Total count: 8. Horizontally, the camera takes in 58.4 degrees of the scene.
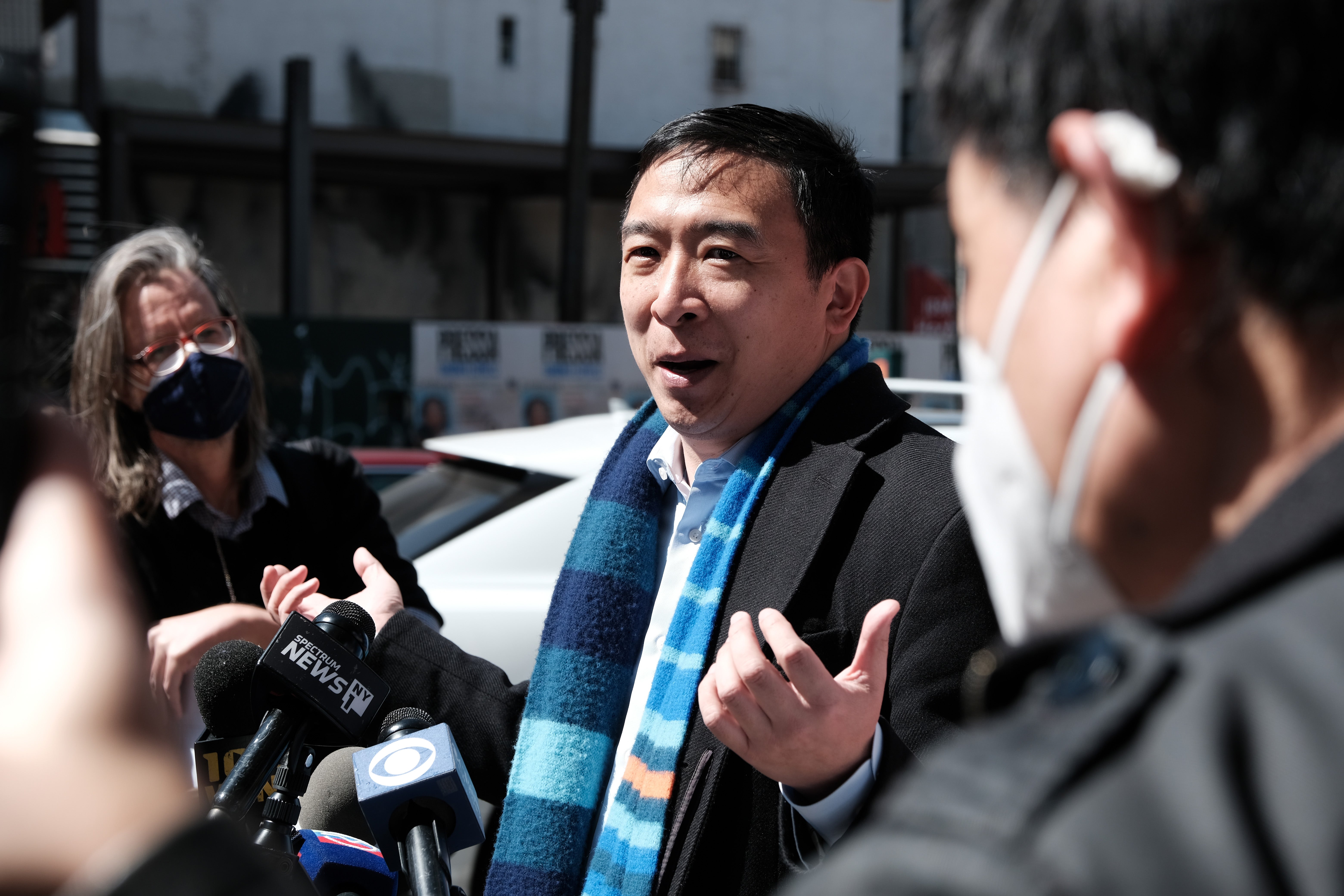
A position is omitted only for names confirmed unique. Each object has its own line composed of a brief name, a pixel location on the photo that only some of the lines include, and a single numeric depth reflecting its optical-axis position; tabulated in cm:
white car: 372
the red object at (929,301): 2542
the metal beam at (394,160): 1880
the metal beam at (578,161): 1477
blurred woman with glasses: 279
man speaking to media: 180
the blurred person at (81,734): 66
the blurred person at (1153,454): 63
